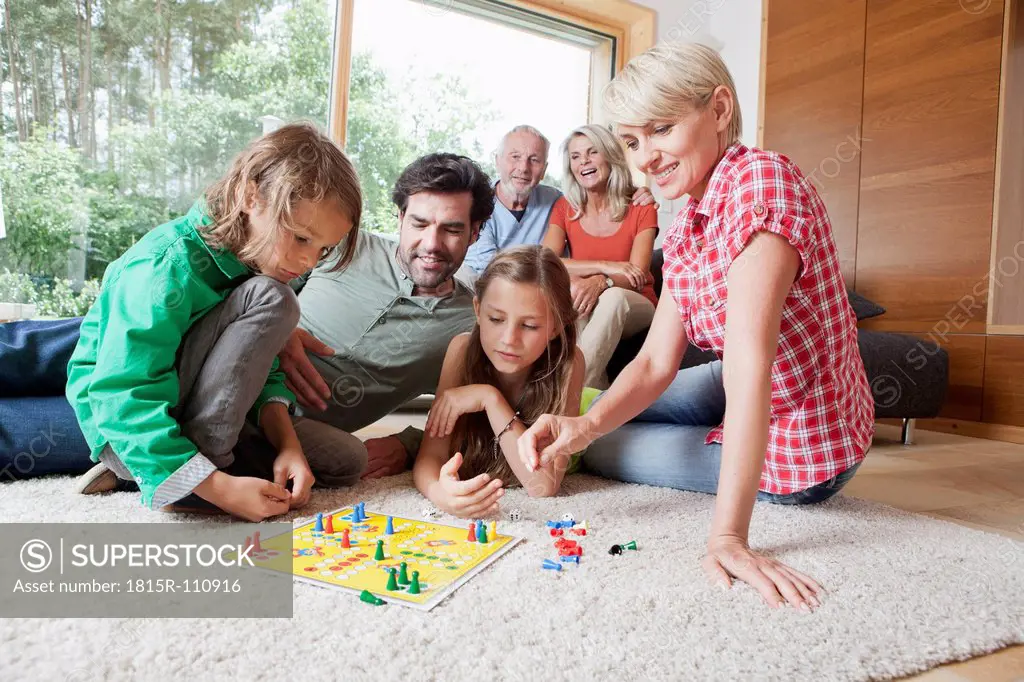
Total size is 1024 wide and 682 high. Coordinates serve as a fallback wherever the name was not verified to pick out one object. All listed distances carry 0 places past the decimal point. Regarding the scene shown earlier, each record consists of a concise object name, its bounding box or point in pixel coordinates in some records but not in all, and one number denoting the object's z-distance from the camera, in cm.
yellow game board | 81
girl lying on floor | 130
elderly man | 264
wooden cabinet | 251
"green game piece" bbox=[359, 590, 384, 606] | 76
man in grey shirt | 156
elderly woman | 230
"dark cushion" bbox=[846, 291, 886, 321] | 270
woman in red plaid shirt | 90
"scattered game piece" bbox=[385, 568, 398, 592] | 80
